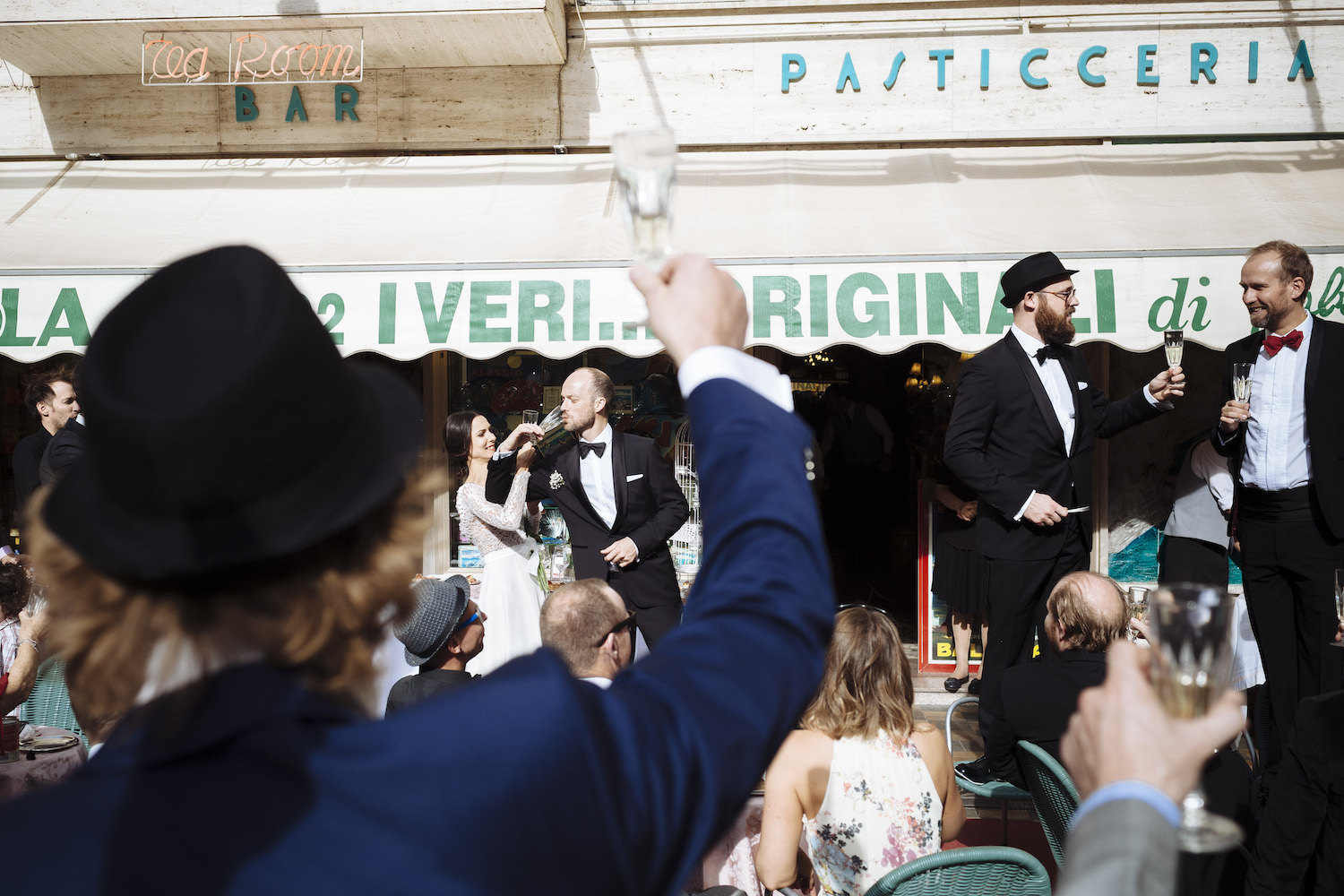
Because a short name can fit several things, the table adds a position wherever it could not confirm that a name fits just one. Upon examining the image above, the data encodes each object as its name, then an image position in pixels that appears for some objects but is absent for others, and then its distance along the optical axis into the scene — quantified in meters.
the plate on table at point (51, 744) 3.58
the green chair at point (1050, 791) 2.74
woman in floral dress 2.76
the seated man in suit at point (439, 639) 3.31
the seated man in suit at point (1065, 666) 3.16
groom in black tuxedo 5.23
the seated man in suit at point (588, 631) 3.17
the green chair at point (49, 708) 4.61
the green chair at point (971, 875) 2.37
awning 5.27
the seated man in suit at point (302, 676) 0.69
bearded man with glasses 4.71
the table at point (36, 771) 3.18
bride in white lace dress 5.25
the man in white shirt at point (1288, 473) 4.19
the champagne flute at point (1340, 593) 3.61
